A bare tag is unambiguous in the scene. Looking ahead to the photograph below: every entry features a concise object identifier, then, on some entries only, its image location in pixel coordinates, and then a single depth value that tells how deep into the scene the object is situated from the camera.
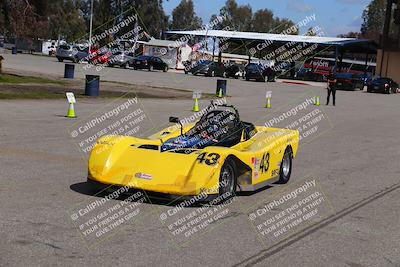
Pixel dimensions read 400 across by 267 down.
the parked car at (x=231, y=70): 61.88
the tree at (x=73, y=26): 116.57
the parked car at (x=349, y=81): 55.88
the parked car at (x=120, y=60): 63.41
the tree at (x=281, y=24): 159.88
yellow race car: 8.19
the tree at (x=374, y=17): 155.29
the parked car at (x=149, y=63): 63.22
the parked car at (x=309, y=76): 71.91
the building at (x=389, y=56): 70.12
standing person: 34.22
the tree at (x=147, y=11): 105.44
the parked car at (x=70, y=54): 66.38
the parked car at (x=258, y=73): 57.59
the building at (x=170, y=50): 76.94
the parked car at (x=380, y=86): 54.88
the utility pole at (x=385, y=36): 70.50
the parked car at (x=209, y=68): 60.47
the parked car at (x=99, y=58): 63.03
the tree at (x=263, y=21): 166.23
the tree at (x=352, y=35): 168.75
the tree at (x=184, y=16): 157.62
